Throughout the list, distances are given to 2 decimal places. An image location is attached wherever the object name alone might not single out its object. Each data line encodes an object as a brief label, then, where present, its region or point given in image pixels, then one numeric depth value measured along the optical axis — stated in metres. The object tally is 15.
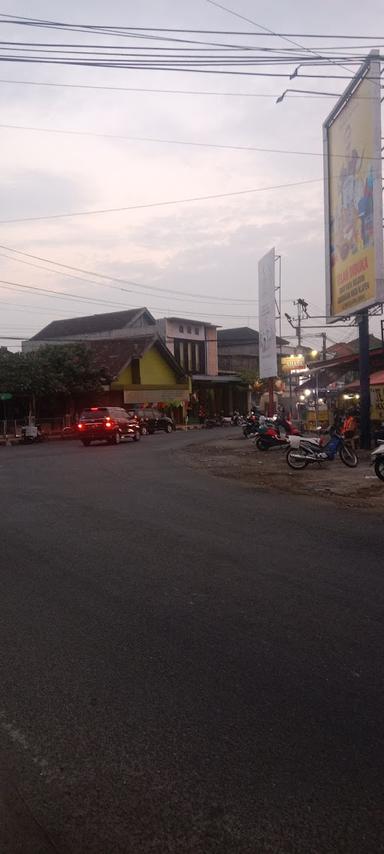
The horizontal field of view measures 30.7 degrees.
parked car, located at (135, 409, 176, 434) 42.56
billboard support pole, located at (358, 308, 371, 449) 21.36
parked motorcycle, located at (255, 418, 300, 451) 23.75
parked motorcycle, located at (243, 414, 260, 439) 30.08
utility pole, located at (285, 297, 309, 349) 46.28
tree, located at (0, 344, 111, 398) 37.47
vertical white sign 29.97
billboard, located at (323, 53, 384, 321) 18.19
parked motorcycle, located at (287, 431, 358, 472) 17.41
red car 30.30
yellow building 48.56
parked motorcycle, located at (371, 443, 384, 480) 14.20
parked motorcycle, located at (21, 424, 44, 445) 36.03
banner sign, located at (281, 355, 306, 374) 50.31
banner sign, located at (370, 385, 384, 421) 25.32
